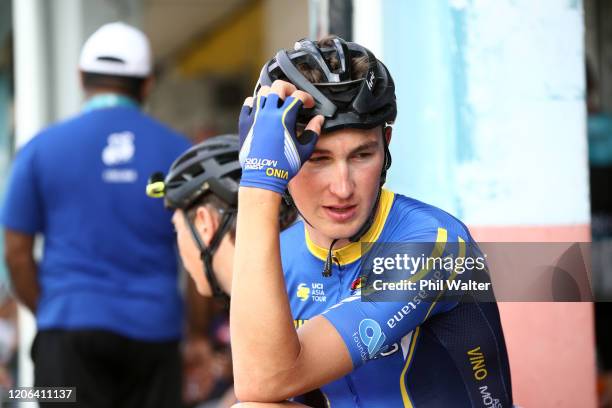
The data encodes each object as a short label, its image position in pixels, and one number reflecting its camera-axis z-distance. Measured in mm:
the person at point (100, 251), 8570
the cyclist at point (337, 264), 4352
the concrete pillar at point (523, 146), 6937
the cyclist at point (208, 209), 6234
